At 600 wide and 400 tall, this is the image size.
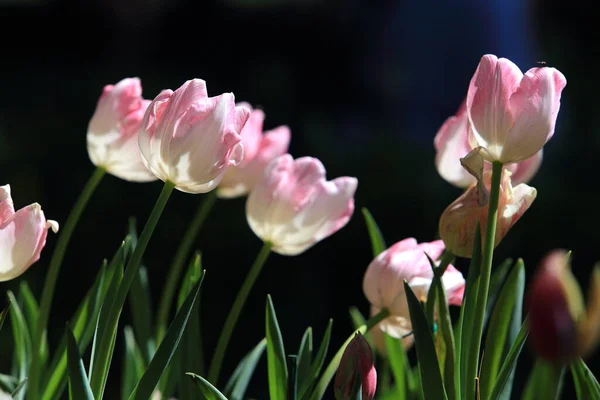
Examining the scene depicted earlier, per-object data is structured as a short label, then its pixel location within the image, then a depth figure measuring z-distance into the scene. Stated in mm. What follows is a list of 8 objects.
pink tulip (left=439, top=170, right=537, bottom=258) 2484
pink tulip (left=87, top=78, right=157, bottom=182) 2610
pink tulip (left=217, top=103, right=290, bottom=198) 2748
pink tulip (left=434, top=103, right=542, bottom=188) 2618
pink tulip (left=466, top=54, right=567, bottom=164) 2450
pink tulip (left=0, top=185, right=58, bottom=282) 2452
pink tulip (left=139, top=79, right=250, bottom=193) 2465
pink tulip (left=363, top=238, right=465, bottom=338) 2553
